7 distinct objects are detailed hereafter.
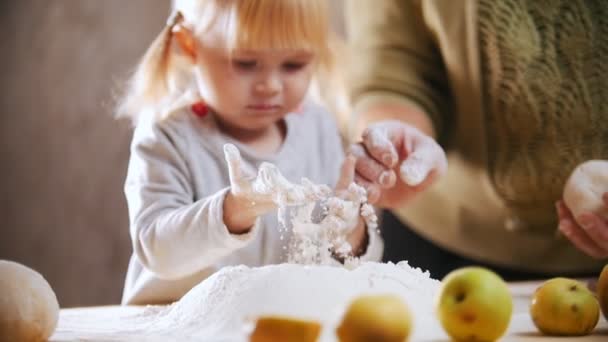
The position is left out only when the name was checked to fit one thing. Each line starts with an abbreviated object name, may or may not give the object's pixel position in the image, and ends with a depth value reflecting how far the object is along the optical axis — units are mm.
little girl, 1455
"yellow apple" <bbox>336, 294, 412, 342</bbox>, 1115
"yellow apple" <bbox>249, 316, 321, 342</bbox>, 1132
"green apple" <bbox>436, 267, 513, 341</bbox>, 1147
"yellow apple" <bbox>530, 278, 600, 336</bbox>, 1239
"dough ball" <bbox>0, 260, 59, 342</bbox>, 1195
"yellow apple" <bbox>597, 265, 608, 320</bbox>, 1314
